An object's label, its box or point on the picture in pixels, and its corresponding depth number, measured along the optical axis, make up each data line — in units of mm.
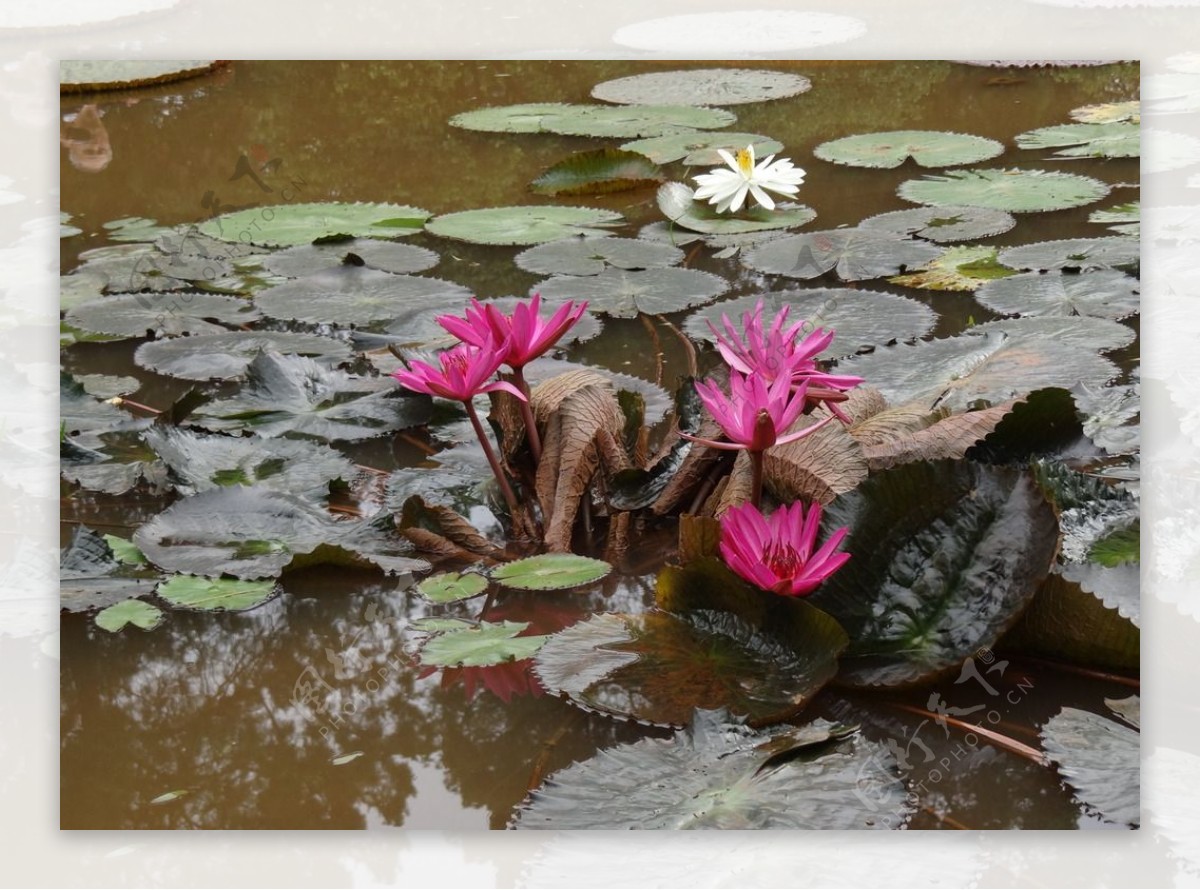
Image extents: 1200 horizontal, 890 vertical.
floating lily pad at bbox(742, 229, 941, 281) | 6187
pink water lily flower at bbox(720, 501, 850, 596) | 3242
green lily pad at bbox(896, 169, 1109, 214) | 6875
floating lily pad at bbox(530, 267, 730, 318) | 5875
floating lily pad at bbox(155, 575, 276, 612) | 3760
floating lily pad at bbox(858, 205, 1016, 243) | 6559
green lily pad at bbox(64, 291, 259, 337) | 5852
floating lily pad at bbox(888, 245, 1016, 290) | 5977
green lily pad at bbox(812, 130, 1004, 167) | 7684
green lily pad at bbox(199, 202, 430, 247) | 6918
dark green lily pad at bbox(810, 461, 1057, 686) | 3186
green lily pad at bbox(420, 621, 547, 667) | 3445
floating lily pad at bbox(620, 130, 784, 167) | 7898
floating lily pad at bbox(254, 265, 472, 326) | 5949
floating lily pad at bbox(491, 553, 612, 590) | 3775
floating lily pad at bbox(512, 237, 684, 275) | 6340
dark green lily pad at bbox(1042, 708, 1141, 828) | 2922
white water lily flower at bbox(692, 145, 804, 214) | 6937
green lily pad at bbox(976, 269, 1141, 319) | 5559
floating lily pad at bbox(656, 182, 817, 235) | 6836
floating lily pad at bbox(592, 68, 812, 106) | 8656
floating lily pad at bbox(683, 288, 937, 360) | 5430
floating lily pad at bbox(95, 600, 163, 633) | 3689
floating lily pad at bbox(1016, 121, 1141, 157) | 7566
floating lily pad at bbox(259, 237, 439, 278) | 6477
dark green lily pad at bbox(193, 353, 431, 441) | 4863
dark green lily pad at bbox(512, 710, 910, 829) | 2848
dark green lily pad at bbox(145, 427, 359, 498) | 4402
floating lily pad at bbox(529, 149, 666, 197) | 7664
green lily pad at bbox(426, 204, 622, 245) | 6801
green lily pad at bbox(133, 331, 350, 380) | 5441
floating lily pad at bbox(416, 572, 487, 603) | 3775
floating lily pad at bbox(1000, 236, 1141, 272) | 6066
